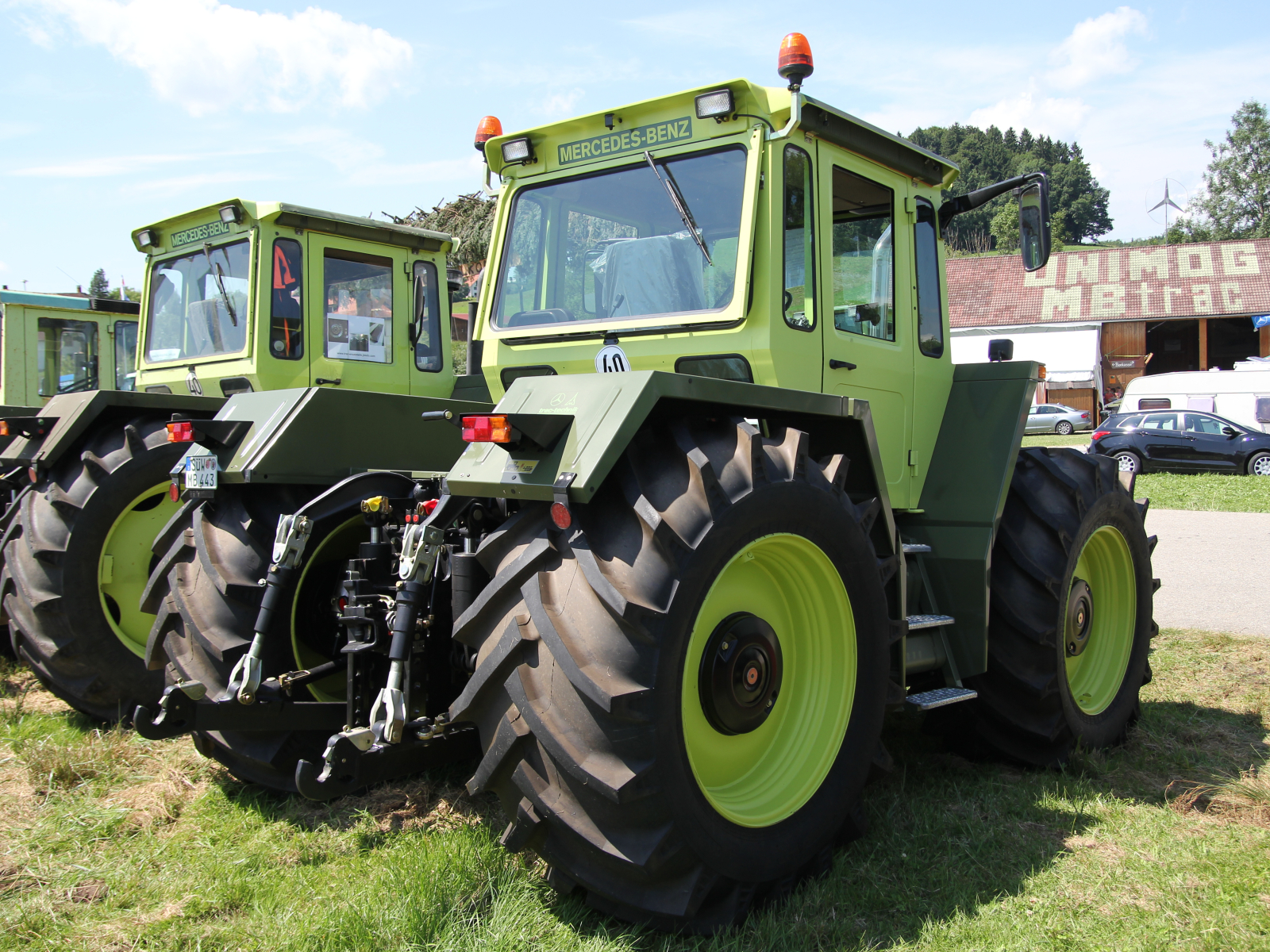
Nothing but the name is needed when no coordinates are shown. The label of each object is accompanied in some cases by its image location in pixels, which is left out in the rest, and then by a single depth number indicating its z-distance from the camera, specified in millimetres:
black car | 20250
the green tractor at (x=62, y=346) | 9570
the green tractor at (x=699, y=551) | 2551
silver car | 34375
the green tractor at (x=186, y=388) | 4629
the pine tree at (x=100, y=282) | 67706
